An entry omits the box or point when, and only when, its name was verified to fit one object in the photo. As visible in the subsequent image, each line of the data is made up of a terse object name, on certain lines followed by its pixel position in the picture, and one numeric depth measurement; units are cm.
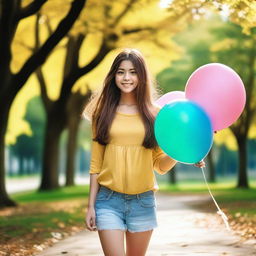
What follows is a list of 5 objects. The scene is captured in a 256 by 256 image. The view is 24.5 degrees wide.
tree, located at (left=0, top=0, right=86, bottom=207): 1334
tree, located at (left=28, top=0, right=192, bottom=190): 1761
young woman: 438
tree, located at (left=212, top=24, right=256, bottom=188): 2634
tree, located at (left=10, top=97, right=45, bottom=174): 4688
